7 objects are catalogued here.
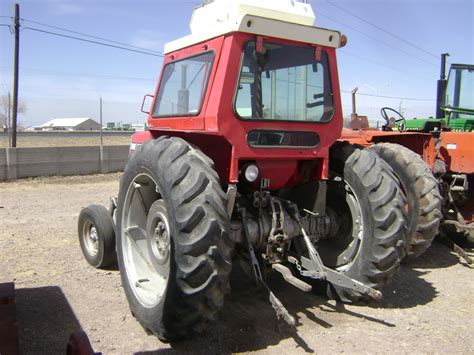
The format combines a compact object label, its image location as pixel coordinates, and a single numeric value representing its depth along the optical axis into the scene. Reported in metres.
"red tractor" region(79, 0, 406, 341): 3.19
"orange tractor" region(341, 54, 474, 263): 5.02
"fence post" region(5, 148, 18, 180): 10.92
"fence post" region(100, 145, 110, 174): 12.66
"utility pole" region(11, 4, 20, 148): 12.98
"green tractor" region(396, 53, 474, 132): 7.01
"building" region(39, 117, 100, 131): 55.72
